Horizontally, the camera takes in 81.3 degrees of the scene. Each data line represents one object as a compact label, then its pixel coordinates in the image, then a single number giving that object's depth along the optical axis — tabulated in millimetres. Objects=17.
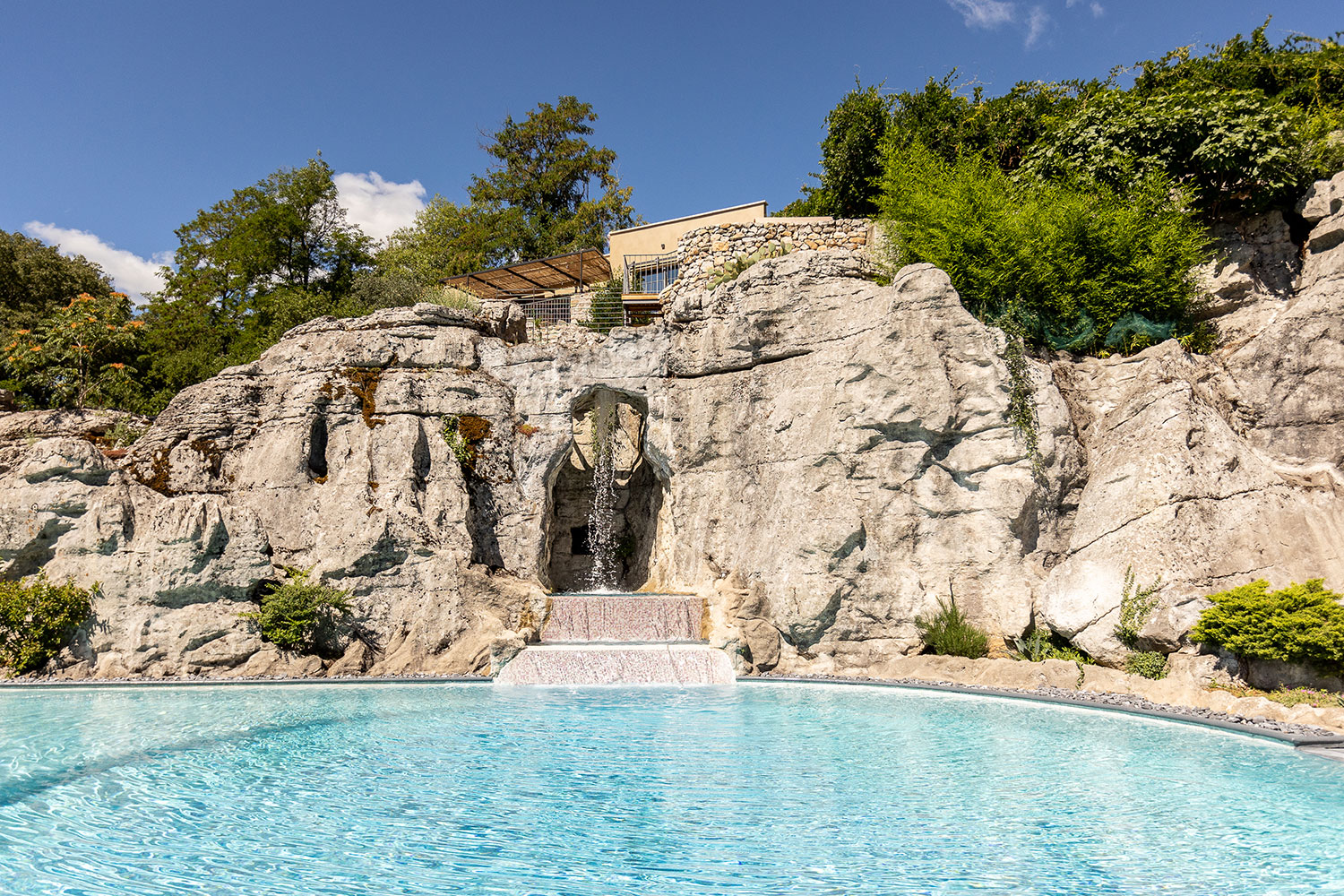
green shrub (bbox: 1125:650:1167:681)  11891
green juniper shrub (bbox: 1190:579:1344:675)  10398
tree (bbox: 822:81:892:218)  27359
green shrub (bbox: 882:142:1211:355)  16750
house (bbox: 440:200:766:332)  28375
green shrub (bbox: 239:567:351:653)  14977
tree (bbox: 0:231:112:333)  26938
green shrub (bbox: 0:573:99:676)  14258
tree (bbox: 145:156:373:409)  25844
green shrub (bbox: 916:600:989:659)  13984
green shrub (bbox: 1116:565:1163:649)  12195
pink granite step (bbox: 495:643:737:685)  14281
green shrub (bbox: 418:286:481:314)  22578
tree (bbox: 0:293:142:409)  19047
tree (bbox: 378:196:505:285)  34750
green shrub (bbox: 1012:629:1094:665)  13219
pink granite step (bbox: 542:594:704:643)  16062
